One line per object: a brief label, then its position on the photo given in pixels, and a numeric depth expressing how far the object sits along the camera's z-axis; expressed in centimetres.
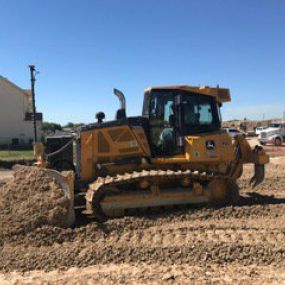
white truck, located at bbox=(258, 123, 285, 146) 3053
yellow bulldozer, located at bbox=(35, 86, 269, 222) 669
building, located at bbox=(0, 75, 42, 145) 3273
